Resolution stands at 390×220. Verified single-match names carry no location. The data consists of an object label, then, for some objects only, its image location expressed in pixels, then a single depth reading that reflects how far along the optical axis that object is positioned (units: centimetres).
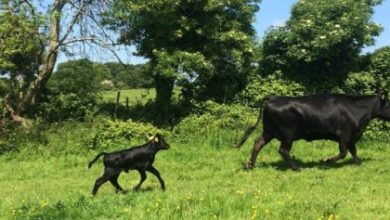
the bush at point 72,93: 2134
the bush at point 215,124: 1762
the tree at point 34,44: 1938
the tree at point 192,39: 1970
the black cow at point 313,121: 1384
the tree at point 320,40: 2028
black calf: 1166
